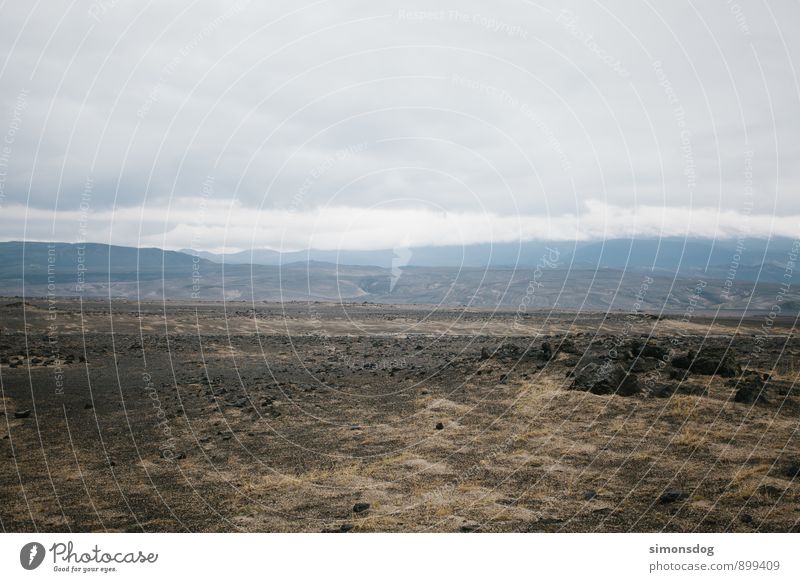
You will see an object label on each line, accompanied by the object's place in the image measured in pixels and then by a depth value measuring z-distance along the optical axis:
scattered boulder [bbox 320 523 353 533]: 10.04
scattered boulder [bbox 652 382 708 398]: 19.50
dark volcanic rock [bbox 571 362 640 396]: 19.98
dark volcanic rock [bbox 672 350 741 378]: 22.23
